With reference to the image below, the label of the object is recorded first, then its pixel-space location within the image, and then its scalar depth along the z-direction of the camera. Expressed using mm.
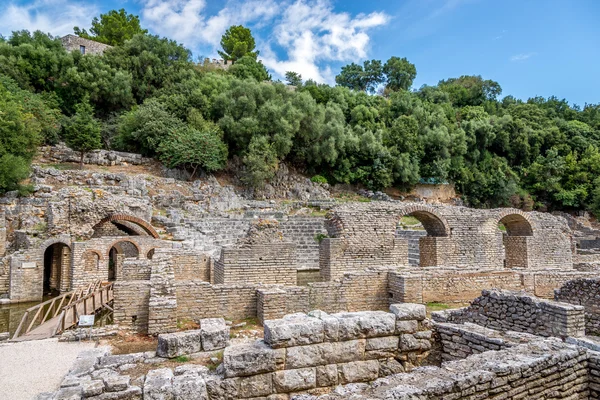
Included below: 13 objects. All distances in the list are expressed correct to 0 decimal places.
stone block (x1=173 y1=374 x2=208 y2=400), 3246
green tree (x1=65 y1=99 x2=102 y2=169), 27156
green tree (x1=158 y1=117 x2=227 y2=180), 28469
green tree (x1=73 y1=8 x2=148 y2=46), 45906
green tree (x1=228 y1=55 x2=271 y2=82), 43434
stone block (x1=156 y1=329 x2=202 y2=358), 4398
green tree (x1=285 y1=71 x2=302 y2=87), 52881
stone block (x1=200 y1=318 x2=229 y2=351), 4648
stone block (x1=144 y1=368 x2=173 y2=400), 3242
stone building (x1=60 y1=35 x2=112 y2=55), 39594
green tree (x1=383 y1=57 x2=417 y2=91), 53344
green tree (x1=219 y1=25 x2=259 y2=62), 53562
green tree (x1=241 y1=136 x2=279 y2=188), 29703
